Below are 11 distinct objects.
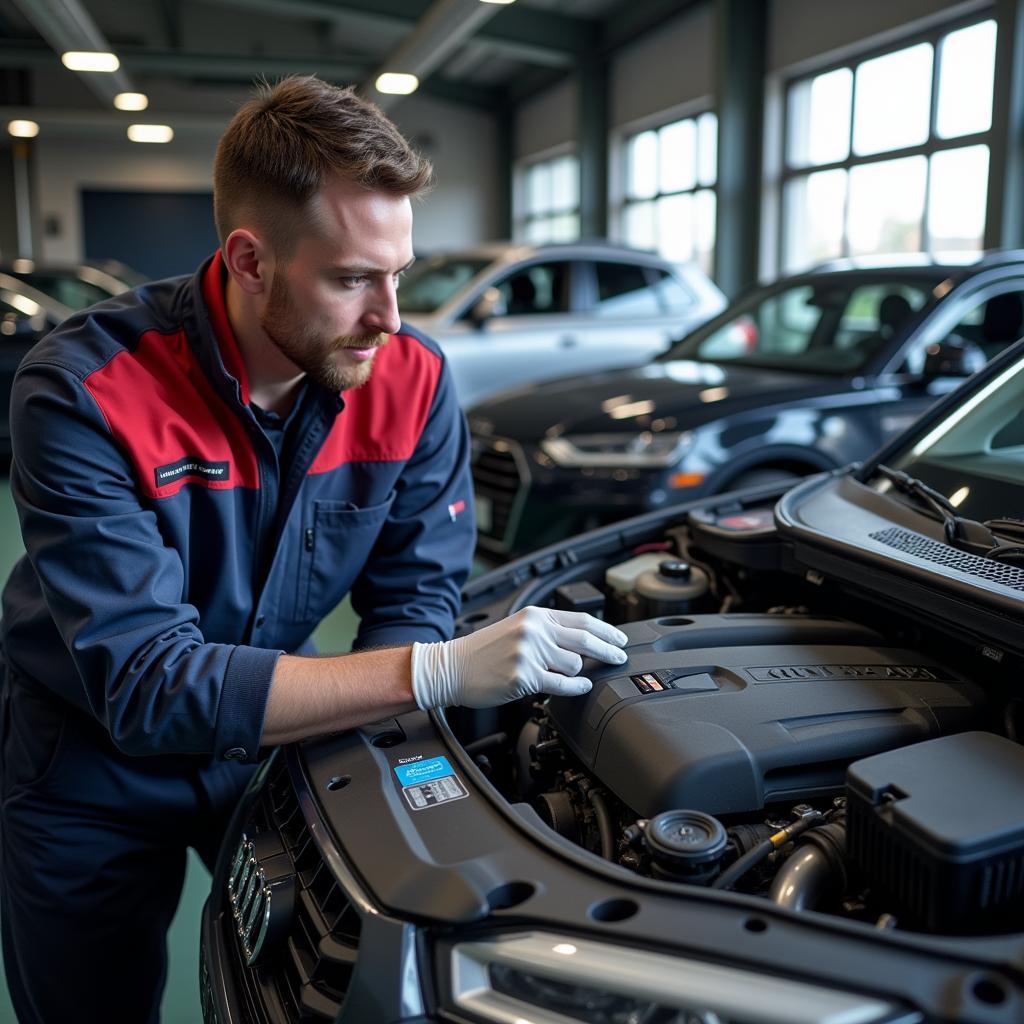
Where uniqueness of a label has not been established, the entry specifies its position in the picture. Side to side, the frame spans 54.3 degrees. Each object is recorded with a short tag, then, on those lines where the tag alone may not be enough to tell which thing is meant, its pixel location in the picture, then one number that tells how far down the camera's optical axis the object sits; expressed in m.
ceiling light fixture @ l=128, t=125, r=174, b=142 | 12.99
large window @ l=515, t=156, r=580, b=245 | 13.10
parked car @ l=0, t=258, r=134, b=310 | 6.82
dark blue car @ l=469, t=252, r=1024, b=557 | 3.24
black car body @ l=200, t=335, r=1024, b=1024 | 0.83
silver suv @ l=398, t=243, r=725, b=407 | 5.69
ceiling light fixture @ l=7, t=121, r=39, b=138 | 12.91
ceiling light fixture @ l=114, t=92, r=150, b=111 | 10.05
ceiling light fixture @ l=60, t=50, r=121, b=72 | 7.97
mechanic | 1.24
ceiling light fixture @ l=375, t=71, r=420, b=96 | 9.08
